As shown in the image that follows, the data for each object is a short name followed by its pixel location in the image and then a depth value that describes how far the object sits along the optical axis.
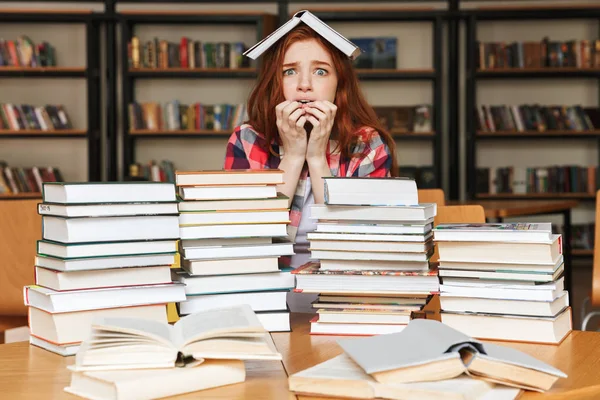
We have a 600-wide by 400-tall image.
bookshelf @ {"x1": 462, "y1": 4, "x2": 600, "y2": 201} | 5.80
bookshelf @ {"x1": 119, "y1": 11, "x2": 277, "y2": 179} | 5.80
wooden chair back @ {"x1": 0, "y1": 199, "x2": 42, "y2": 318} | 2.29
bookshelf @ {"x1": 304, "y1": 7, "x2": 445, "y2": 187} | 5.84
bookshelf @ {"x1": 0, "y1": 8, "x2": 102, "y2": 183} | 5.79
